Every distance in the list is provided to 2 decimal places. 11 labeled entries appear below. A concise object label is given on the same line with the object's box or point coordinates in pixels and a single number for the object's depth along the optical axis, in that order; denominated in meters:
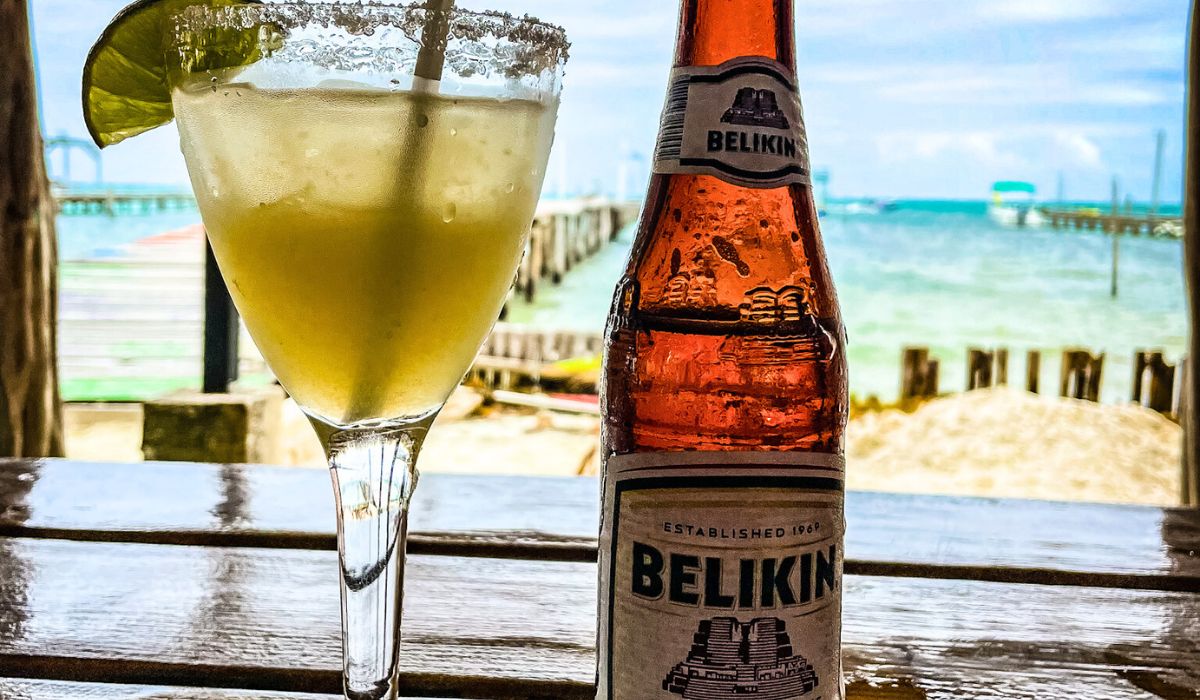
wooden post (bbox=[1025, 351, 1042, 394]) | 7.64
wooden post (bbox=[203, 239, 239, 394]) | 2.41
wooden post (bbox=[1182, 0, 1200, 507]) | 2.32
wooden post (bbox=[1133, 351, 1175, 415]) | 6.97
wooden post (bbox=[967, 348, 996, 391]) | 7.50
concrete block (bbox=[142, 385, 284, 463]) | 2.41
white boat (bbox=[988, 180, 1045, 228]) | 27.59
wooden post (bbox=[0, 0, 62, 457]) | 2.62
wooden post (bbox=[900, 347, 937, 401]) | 7.44
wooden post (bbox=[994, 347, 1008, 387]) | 7.55
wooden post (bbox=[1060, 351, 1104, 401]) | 7.32
